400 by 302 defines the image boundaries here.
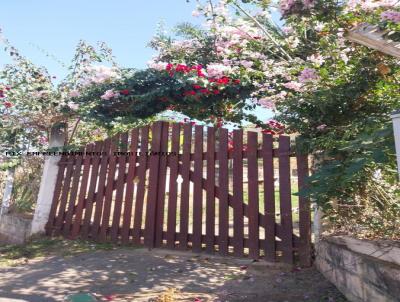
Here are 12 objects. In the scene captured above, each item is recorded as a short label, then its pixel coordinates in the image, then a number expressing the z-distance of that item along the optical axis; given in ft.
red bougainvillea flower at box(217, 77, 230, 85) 16.14
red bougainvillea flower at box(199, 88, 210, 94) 16.51
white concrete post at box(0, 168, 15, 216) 22.30
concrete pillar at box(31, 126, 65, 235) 19.52
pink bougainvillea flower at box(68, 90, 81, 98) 20.20
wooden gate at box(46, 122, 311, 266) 13.53
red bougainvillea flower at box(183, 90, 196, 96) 16.95
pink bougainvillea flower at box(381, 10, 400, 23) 8.32
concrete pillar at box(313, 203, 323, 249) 12.35
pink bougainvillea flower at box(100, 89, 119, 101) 18.06
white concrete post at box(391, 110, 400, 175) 5.78
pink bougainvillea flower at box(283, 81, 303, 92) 13.71
